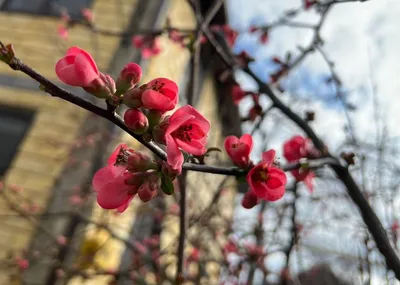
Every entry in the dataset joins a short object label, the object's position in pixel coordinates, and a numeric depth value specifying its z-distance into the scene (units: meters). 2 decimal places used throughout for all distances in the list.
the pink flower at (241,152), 0.19
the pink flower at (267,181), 0.19
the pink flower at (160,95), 0.15
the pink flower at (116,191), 0.17
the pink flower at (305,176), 0.25
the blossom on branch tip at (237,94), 0.36
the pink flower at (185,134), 0.15
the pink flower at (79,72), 0.15
